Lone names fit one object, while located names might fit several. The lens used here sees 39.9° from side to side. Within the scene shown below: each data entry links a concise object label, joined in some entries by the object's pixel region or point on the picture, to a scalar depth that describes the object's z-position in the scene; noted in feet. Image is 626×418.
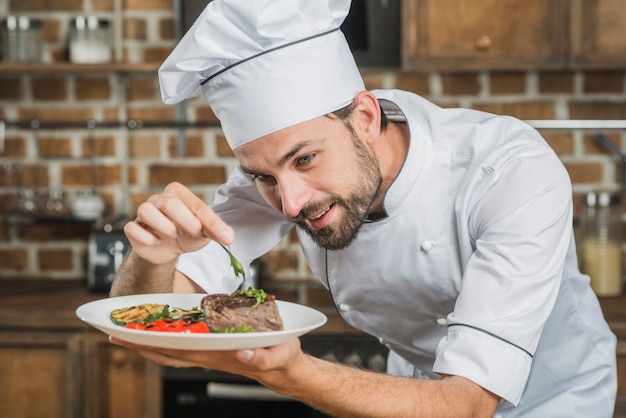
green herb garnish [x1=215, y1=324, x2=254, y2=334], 3.31
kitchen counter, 6.95
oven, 7.18
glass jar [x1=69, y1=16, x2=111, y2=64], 8.11
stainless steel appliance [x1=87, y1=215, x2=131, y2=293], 7.80
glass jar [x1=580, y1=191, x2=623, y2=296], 7.60
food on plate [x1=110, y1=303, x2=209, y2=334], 3.36
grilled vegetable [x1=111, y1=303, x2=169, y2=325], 3.57
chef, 3.74
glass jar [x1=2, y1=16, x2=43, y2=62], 8.12
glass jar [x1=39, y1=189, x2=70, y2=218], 8.48
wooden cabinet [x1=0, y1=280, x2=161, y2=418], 7.31
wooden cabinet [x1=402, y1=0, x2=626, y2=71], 7.48
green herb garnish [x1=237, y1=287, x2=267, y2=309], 3.52
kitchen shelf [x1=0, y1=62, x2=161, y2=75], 7.88
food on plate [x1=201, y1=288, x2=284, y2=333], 3.42
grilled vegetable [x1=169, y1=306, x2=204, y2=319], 3.69
